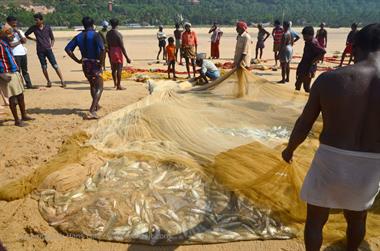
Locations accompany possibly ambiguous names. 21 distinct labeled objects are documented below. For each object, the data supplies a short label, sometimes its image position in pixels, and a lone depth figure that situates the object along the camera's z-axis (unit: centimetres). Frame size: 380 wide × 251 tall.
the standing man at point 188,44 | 1098
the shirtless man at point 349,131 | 222
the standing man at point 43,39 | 897
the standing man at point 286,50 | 991
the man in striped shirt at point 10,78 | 577
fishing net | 331
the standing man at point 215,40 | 1531
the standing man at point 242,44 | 799
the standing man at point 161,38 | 1595
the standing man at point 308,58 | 698
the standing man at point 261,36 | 1505
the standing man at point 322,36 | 1299
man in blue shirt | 641
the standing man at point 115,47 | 895
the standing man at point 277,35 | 1298
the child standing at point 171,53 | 1085
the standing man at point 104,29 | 1068
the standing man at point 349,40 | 1200
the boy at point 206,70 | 838
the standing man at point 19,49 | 822
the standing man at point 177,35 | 1404
